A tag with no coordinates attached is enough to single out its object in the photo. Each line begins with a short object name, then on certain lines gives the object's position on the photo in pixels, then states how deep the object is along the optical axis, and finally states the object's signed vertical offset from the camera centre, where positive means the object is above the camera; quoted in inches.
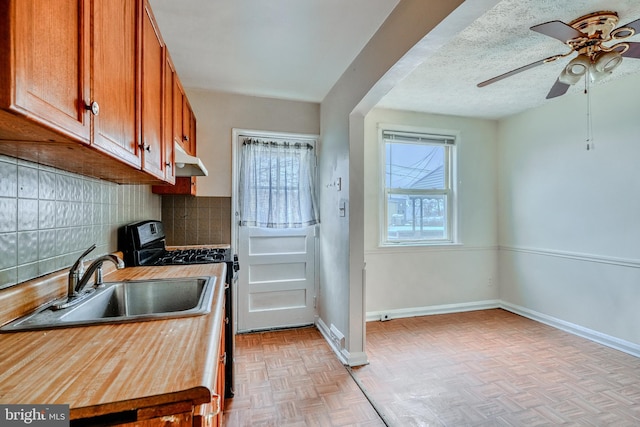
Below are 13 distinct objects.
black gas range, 75.4 -13.0
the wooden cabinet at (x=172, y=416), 23.4 -16.8
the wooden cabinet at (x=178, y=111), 76.4 +28.8
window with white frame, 138.6 +12.1
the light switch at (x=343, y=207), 97.0 +2.1
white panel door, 121.9 -27.9
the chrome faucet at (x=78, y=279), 44.2 -10.2
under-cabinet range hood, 74.7 +13.8
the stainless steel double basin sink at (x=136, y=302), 39.4 -14.9
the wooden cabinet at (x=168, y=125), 63.3 +20.4
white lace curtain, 120.7 +12.5
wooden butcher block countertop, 23.2 -14.5
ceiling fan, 65.9 +39.9
